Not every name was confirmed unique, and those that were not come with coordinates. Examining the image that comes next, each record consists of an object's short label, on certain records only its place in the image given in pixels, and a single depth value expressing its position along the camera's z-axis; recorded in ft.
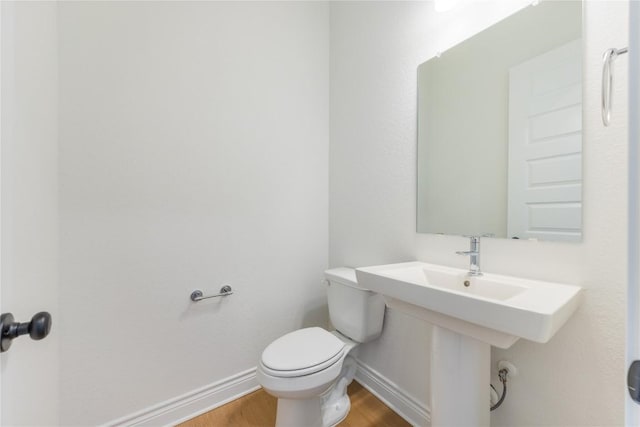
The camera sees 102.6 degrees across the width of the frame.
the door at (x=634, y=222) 1.13
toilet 3.51
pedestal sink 2.08
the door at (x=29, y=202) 1.63
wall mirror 2.76
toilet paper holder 4.46
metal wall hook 1.70
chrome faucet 3.31
